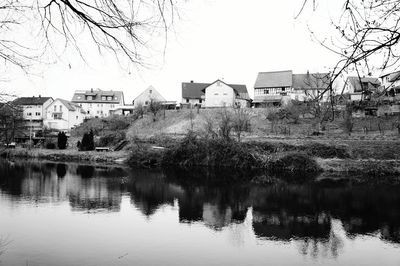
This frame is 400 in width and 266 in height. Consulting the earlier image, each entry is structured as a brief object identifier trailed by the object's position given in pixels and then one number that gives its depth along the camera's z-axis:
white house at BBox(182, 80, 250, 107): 66.50
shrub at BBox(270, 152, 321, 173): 35.97
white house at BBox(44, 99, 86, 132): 77.81
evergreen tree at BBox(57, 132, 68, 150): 51.22
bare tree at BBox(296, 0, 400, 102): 4.29
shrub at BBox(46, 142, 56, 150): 52.31
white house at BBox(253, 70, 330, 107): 65.19
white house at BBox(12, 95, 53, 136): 81.78
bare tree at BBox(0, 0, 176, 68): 4.55
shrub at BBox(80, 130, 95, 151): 48.41
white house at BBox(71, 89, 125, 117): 87.75
